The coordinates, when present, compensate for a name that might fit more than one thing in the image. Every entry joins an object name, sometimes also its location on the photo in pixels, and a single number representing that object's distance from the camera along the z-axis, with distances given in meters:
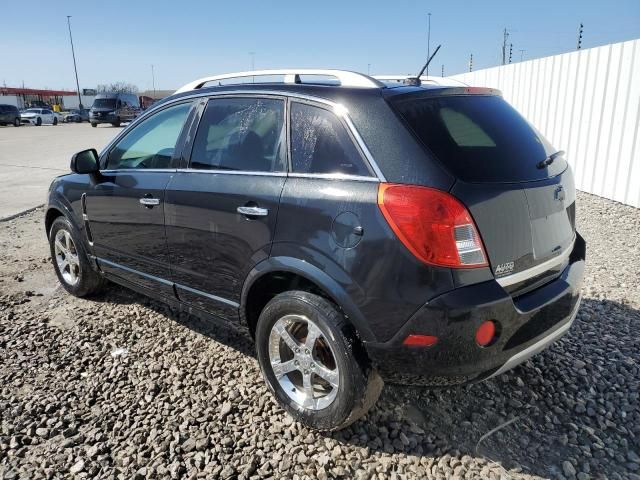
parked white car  40.09
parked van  32.44
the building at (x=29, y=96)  62.67
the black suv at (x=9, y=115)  36.62
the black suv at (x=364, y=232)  2.13
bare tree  88.76
